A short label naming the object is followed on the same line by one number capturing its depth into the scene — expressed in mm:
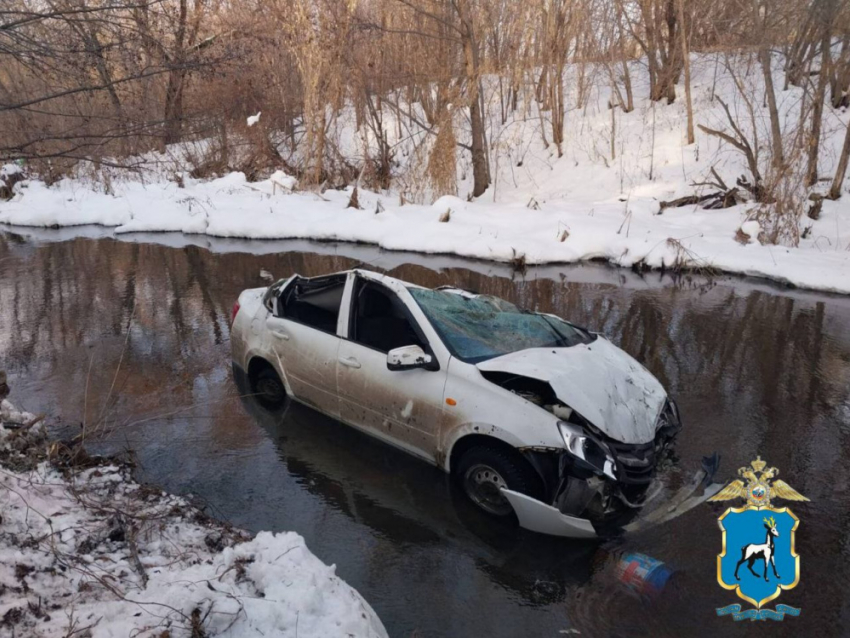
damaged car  4641
